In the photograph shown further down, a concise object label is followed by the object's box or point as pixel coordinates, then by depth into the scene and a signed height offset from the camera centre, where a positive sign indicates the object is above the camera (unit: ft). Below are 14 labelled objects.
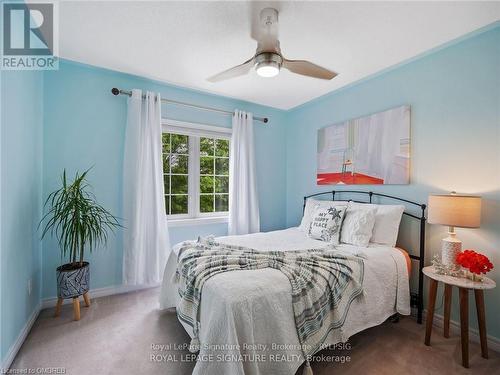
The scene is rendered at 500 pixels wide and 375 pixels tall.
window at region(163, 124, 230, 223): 10.91 +0.62
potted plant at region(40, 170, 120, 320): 7.38 -1.43
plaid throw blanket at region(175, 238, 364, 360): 5.03 -2.18
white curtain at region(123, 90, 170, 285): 9.27 -0.43
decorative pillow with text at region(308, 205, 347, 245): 8.45 -1.37
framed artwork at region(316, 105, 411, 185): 8.44 +1.45
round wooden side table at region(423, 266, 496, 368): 5.64 -2.88
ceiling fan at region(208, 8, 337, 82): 5.99 +3.25
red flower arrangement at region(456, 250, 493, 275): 5.62 -1.81
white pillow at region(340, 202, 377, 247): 7.84 -1.35
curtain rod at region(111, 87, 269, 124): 9.10 +3.59
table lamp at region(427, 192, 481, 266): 6.02 -0.73
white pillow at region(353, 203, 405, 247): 7.75 -1.27
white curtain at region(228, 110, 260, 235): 11.86 +0.28
